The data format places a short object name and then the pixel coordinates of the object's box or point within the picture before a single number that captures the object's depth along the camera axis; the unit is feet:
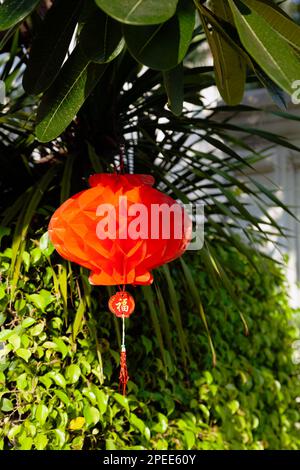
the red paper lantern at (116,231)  4.74
